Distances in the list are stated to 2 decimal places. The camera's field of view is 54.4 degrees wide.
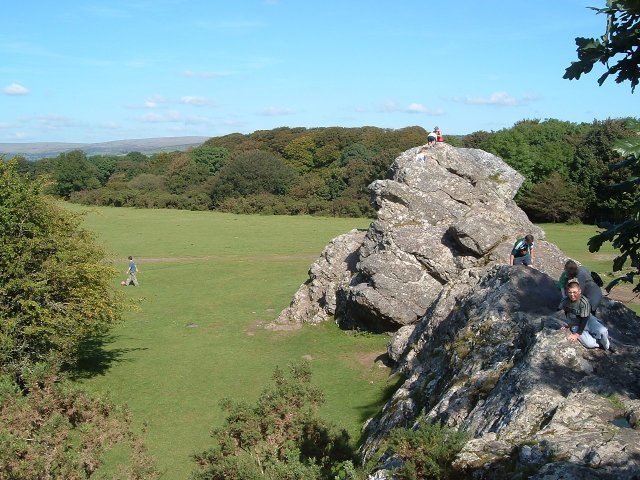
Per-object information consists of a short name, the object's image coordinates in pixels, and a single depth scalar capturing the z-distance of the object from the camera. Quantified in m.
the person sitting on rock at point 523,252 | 18.60
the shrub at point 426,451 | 7.58
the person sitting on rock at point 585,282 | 12.10
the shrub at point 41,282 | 20.31
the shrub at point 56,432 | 8.70
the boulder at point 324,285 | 29.52
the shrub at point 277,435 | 10.36
